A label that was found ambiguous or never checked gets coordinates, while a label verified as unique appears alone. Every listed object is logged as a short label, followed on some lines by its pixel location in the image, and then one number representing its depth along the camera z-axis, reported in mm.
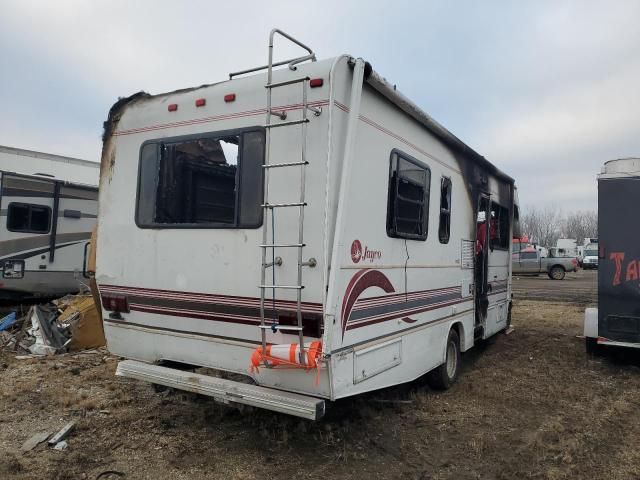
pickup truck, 27877
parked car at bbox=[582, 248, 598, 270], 40875
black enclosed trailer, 6648
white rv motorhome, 3699
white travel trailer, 9711
